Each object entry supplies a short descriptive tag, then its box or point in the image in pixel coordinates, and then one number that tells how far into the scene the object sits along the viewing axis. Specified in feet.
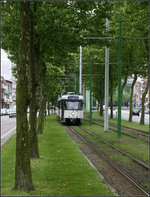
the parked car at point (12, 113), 229.52
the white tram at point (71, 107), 131.44
